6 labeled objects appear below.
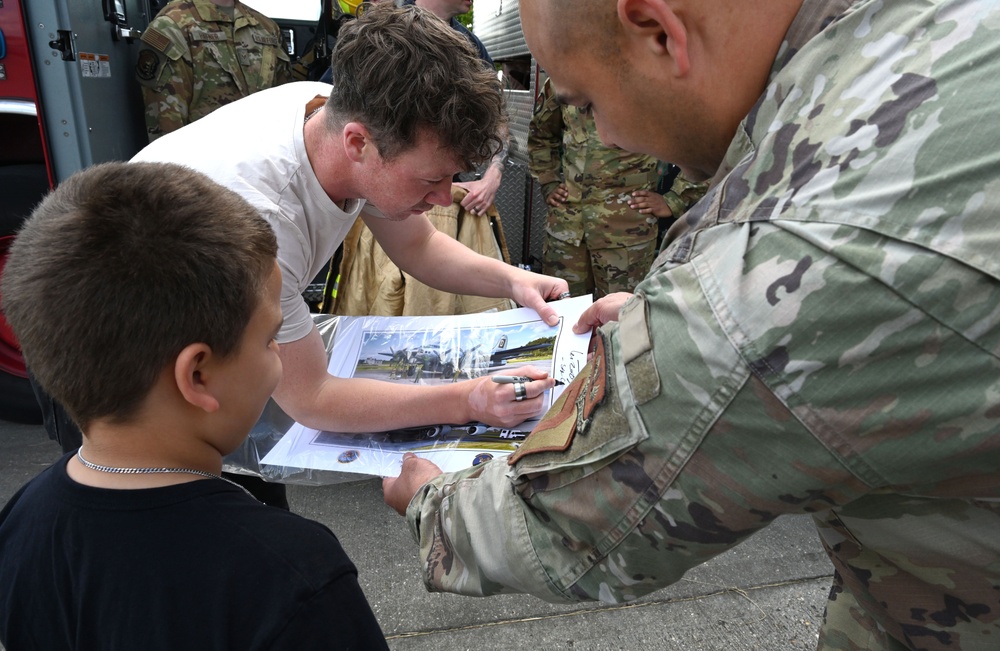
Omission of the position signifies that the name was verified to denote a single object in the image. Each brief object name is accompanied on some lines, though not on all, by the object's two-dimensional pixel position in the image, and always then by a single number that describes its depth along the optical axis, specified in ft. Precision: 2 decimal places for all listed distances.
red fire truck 9.50
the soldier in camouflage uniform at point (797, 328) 1.95
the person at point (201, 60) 12.48
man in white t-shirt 5.16
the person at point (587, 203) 12.82
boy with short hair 2.74
